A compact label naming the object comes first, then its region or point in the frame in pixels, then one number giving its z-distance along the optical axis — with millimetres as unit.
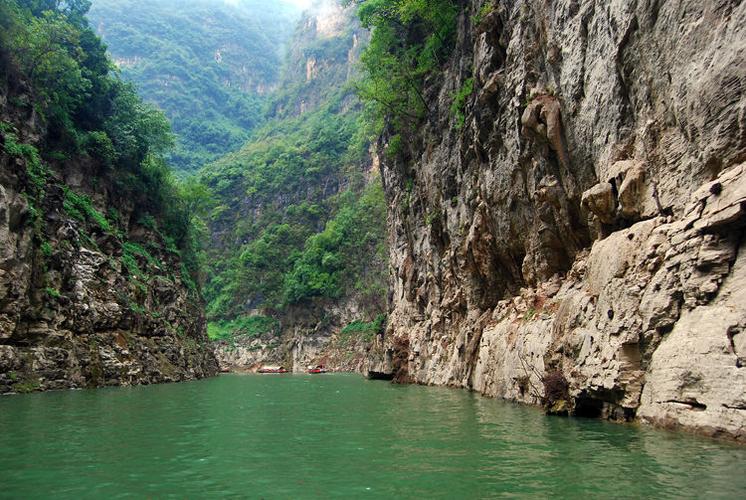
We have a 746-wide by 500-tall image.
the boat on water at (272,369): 61656
